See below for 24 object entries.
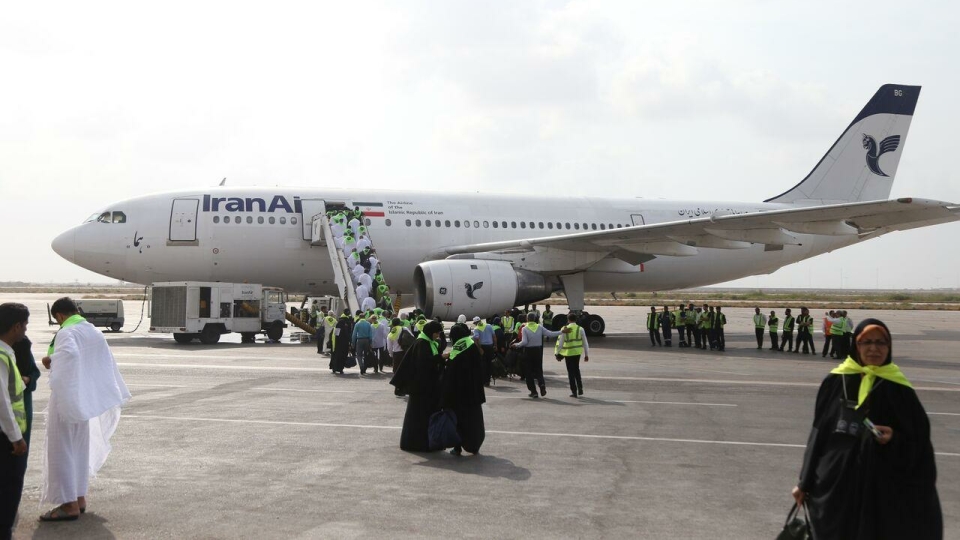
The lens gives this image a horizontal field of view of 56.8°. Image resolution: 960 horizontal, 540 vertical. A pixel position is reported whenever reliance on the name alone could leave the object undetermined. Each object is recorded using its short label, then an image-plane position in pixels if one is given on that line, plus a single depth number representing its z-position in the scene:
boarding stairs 24.28
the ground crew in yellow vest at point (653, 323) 26.49
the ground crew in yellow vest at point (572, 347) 13.30
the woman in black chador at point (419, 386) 9.11
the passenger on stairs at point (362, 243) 24.98
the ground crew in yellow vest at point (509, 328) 18.05
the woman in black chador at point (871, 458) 4.19
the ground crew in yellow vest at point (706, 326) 25.20
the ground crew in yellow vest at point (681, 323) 26.80
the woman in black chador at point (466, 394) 8.98
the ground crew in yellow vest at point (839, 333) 22.25
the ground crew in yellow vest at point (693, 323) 26.27
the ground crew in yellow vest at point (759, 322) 26.25
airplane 23.08
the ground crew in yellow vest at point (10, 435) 5.30
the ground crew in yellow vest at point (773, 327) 25.47
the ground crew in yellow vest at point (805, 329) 24.69
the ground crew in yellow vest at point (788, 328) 25.27
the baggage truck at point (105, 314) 32.97
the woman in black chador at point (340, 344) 16.72
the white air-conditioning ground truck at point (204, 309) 24.23
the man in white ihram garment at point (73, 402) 6.34
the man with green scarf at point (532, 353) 13.54
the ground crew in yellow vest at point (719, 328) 24.94
